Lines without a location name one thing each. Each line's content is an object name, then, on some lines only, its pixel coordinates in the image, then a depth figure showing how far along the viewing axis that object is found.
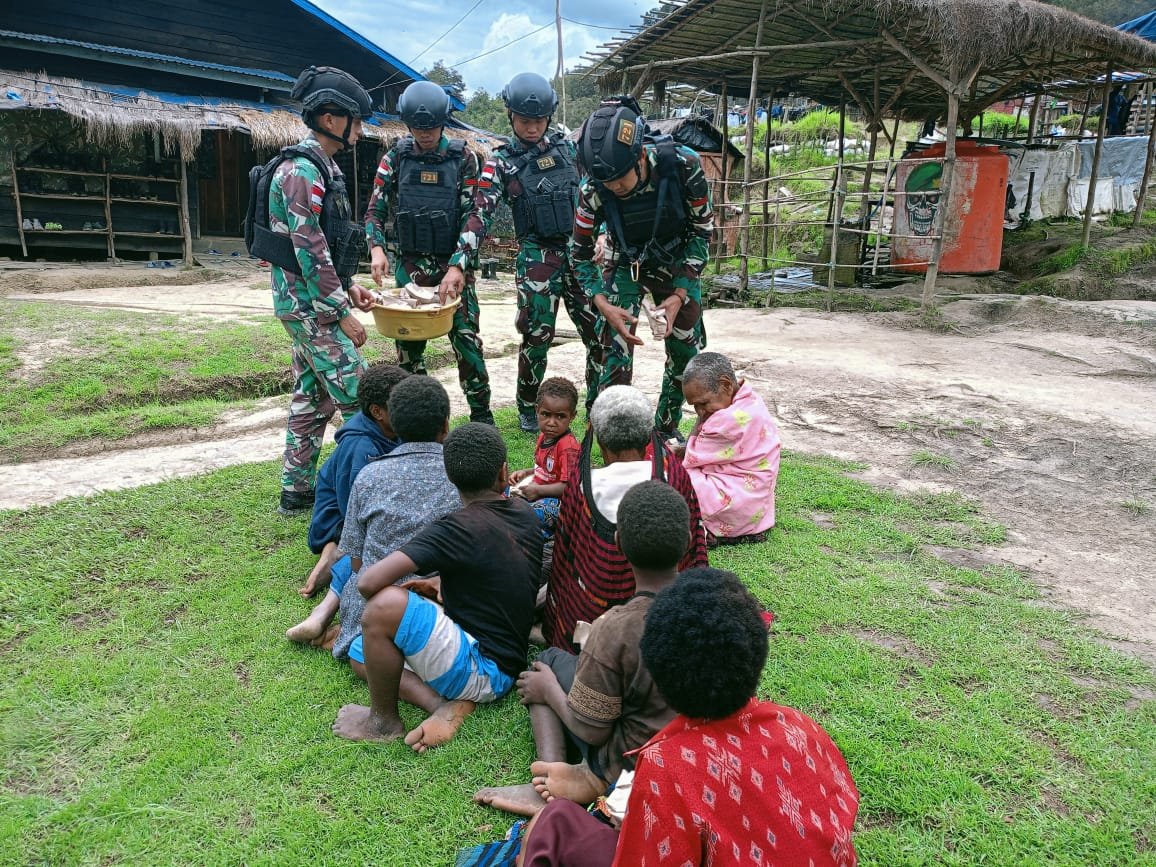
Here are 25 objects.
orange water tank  12.24
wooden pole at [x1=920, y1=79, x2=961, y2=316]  10.05
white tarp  15.53
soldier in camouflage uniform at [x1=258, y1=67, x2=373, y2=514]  4.08
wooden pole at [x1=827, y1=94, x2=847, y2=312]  11.02
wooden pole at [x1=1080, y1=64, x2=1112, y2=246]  12.71
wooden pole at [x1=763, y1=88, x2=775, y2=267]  13.22
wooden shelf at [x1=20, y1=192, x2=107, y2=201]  12.42
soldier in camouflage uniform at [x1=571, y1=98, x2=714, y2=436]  4.49
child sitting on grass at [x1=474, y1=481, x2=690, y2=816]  2.12
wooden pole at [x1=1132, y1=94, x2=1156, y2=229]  13.94
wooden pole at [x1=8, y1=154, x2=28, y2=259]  12.28
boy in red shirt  3.66
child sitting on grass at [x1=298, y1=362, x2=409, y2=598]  3.43
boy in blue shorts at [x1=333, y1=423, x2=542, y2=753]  2.48
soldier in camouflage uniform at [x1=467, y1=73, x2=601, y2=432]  5.34
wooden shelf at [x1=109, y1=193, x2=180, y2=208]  13.58
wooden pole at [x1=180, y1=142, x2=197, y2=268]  13.18
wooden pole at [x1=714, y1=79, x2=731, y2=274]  14.55
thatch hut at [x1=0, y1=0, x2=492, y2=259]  12.21
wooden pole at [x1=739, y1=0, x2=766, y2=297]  12.07
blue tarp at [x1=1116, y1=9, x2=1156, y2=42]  19.56
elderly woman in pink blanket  4.04
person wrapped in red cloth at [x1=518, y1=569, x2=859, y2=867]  1.49
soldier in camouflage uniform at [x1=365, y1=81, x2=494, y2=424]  5.16
